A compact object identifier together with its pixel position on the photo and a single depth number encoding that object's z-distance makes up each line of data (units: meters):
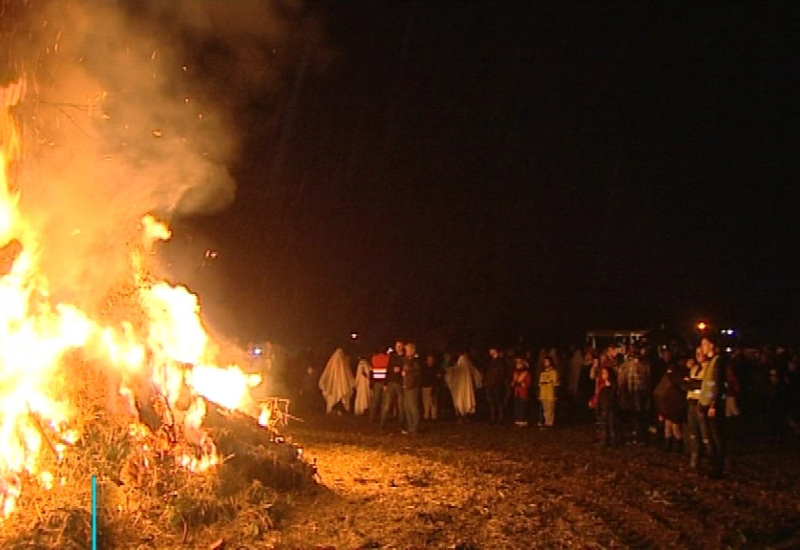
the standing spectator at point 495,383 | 18.88
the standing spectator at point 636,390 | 15.52
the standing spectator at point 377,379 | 18.41
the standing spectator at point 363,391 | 20.72
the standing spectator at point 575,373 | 22.05
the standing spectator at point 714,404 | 11.24
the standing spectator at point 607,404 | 14.55
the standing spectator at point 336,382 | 20.86
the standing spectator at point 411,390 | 16.61
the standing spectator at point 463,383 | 19.38
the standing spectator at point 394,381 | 17.20
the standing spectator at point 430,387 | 18.75
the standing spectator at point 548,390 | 17.50
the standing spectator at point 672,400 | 13.41
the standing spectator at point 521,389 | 17.95
